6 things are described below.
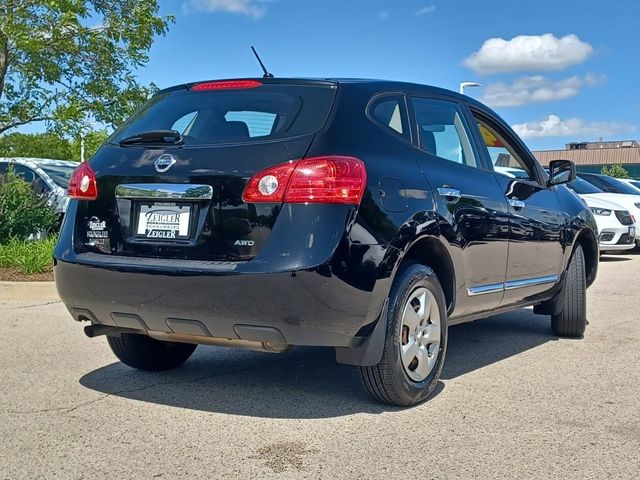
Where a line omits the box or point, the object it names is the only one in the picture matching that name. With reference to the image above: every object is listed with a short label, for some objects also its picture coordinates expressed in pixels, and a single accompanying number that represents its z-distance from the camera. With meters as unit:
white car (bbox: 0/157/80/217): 11.51
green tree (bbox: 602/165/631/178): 57.03
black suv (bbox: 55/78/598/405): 3.73
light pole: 27.63
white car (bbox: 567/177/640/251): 13.58
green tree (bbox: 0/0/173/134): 9.99
